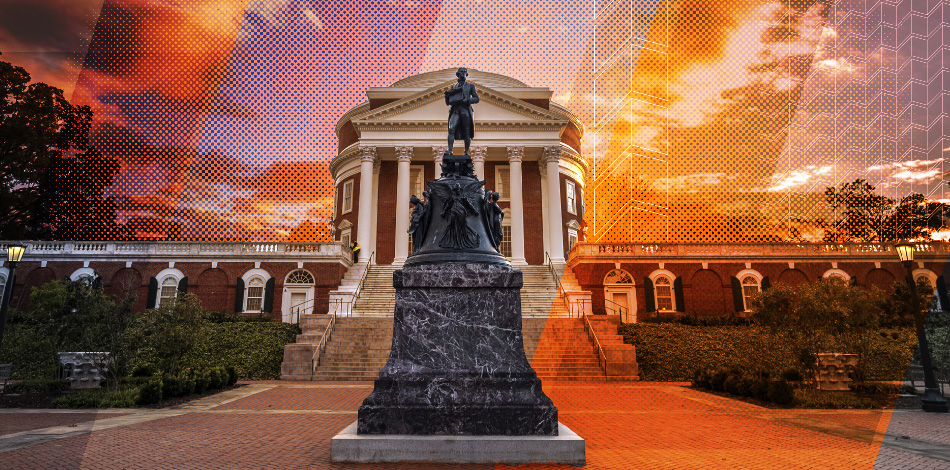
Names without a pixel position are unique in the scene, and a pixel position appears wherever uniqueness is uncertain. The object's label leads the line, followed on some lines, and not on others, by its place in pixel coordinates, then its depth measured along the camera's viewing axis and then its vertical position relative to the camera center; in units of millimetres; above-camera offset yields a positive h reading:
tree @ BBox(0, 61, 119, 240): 37531 +12146
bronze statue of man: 9523 +3866
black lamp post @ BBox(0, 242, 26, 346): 14422 +1784
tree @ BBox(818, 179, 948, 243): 36781 +7423
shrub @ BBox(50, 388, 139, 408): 12828 -1795
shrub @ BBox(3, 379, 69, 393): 15133 -1704
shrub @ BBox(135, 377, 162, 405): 13016 -1638
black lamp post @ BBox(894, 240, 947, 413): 12453 -1506
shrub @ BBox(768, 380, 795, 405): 13039 -1763
